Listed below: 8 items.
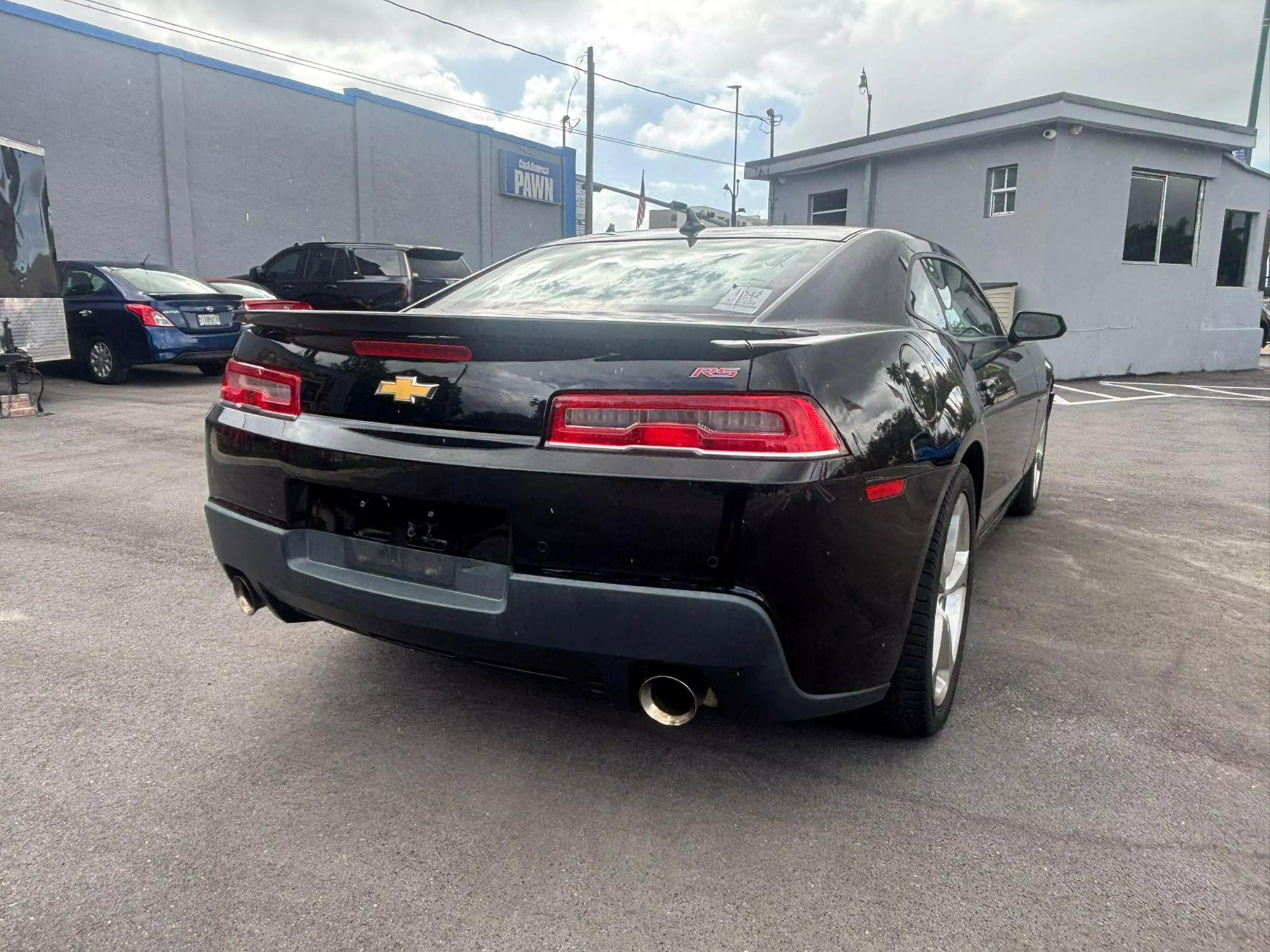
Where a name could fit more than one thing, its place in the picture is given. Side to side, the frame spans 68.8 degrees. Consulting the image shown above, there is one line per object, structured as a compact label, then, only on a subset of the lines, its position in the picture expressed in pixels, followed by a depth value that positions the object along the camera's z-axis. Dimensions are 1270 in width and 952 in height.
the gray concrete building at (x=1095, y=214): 14.08
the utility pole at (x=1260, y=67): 19.81
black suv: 12.65
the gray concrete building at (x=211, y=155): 15.52
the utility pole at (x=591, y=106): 26.47
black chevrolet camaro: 1.98
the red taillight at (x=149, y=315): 10.40
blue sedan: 10.45
